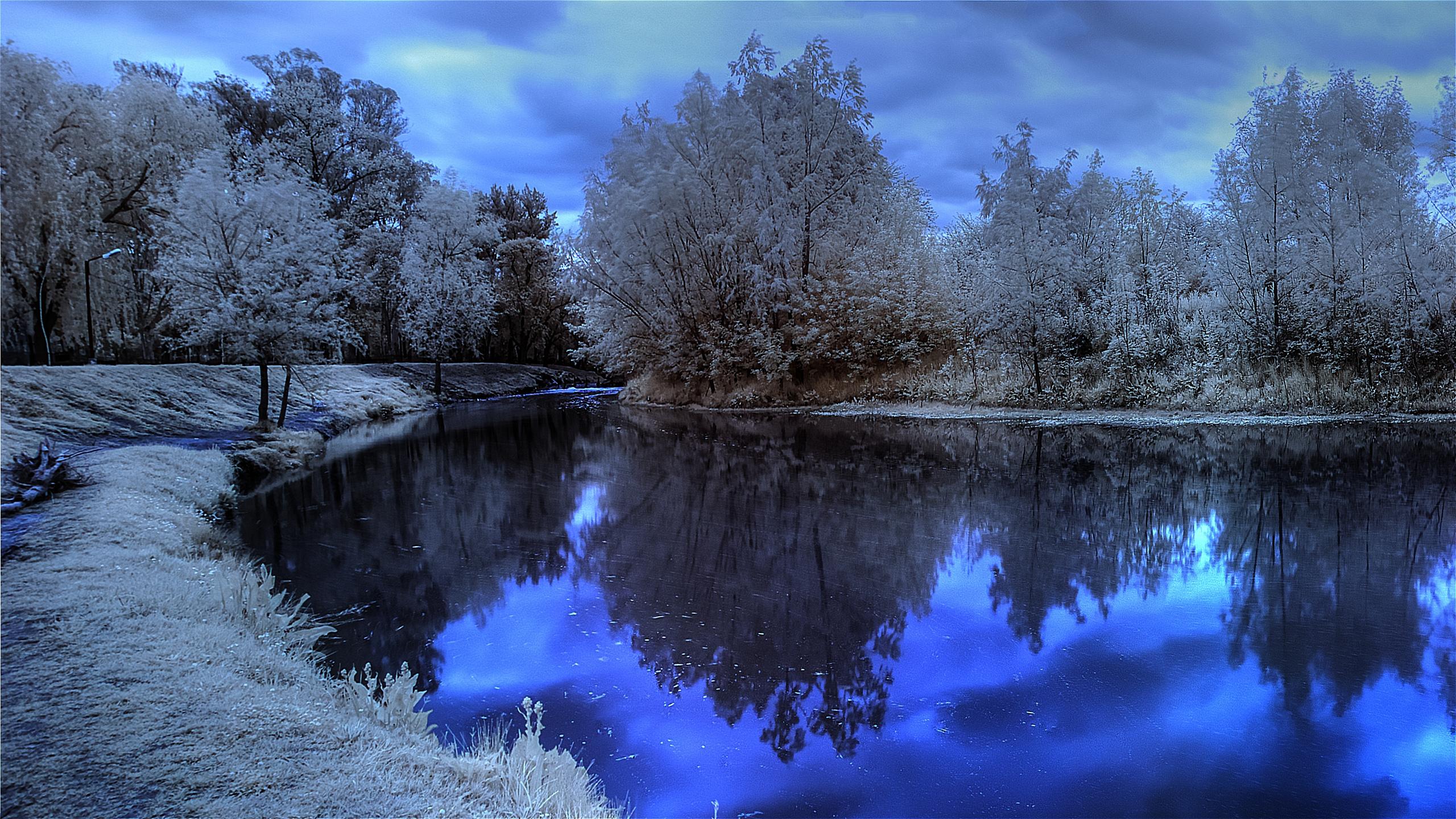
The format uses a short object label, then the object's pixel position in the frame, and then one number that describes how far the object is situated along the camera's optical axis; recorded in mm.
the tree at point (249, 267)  15453
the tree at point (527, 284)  43281
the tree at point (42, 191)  20312
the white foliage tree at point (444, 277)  32188
